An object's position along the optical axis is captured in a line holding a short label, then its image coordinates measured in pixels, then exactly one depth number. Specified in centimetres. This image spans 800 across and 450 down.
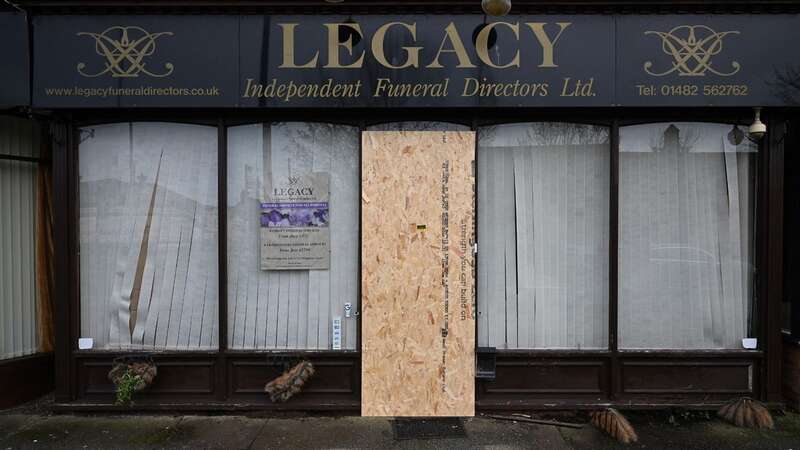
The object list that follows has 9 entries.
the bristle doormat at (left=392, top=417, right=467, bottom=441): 471
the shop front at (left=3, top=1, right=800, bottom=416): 501
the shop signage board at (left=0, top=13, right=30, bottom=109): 496
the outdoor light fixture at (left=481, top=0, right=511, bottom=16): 451
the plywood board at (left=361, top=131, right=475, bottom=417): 511
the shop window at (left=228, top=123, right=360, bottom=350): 528
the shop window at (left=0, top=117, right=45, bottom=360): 542
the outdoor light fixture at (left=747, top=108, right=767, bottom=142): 497
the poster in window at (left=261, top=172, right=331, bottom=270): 526
